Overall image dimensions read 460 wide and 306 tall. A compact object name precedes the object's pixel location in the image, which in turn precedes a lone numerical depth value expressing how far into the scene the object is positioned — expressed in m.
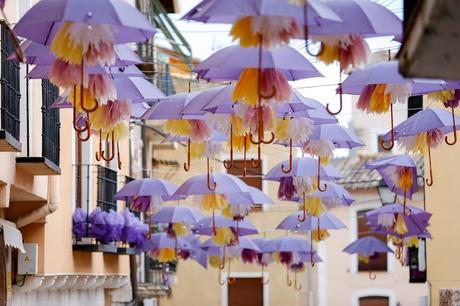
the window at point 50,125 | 15.30
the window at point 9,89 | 12.61
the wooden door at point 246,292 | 42.41
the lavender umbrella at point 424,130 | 14.86
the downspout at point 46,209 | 16.30
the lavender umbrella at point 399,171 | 18.24
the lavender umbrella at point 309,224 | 23.97
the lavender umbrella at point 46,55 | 11.26
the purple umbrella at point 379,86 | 12.01
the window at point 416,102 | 22.26
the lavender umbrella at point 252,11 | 9.46
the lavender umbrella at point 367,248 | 28.42
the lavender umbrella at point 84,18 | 9.90
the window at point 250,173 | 39.01
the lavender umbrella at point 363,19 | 10.44
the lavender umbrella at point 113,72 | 12.04
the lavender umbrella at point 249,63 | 10.85
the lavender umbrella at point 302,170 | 18.11
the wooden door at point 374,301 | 44.56
